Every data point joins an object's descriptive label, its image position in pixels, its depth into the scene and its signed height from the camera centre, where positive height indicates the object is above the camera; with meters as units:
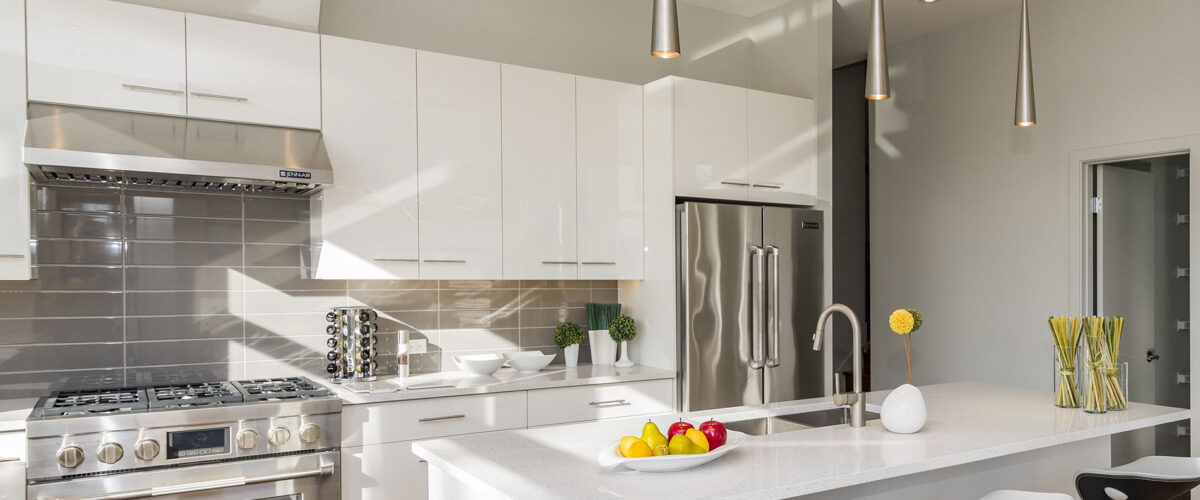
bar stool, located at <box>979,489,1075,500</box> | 2.28 -0.73
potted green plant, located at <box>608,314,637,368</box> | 4.02 -0.44
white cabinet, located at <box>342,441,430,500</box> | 3.07 -0.88
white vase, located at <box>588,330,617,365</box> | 4.14 -0.55
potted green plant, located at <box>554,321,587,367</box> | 4.04 -0.49
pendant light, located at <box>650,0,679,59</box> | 2.07 +0.53
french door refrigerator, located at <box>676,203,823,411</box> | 3.86 -0.31
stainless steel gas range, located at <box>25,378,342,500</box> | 2.58 -0.67
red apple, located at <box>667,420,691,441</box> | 1.96 -0.45
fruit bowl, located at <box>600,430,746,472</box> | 1.86 -0.51
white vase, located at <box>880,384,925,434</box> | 2.34 -0.50
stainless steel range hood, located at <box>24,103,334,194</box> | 2.70 +0.32
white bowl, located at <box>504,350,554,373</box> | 3.80 -0.56
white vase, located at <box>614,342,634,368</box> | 4.01 -0.59
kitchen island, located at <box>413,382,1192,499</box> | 1.82 -0.55
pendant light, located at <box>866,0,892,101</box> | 2.50 +0.55
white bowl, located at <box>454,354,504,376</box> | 3.62 -0.54
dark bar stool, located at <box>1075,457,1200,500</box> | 2.23 -0.69
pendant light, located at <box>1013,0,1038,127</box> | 2.92 +0.54
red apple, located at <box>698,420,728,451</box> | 2.00 -0.47
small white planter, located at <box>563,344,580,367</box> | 4.07 -0.57
